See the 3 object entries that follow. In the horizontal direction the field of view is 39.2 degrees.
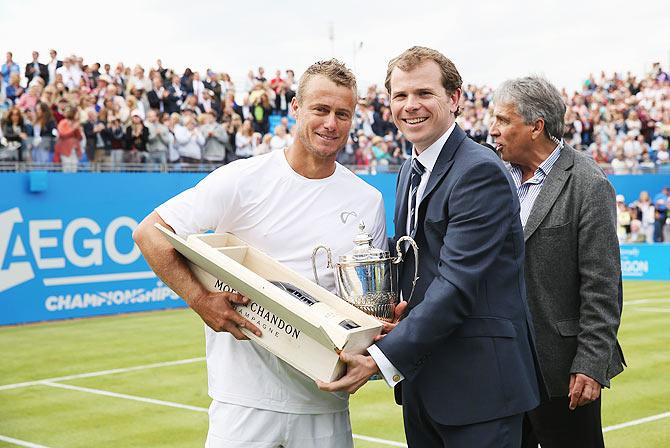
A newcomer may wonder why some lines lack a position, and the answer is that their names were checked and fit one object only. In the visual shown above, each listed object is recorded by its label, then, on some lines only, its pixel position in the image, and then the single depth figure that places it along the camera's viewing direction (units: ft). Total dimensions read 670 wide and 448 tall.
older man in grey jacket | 12.91
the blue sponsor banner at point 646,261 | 72.13
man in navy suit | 10.12
